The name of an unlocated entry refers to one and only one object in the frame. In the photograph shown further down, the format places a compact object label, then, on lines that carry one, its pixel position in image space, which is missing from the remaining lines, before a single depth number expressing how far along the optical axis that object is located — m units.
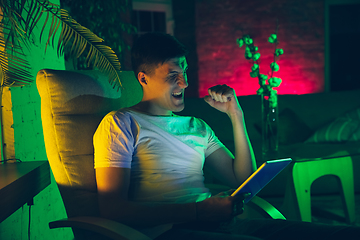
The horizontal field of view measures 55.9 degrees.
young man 1.13
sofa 3.30
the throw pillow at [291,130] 3.56
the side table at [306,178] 2.20
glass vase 2.45
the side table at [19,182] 1.03
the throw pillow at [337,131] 3.28
